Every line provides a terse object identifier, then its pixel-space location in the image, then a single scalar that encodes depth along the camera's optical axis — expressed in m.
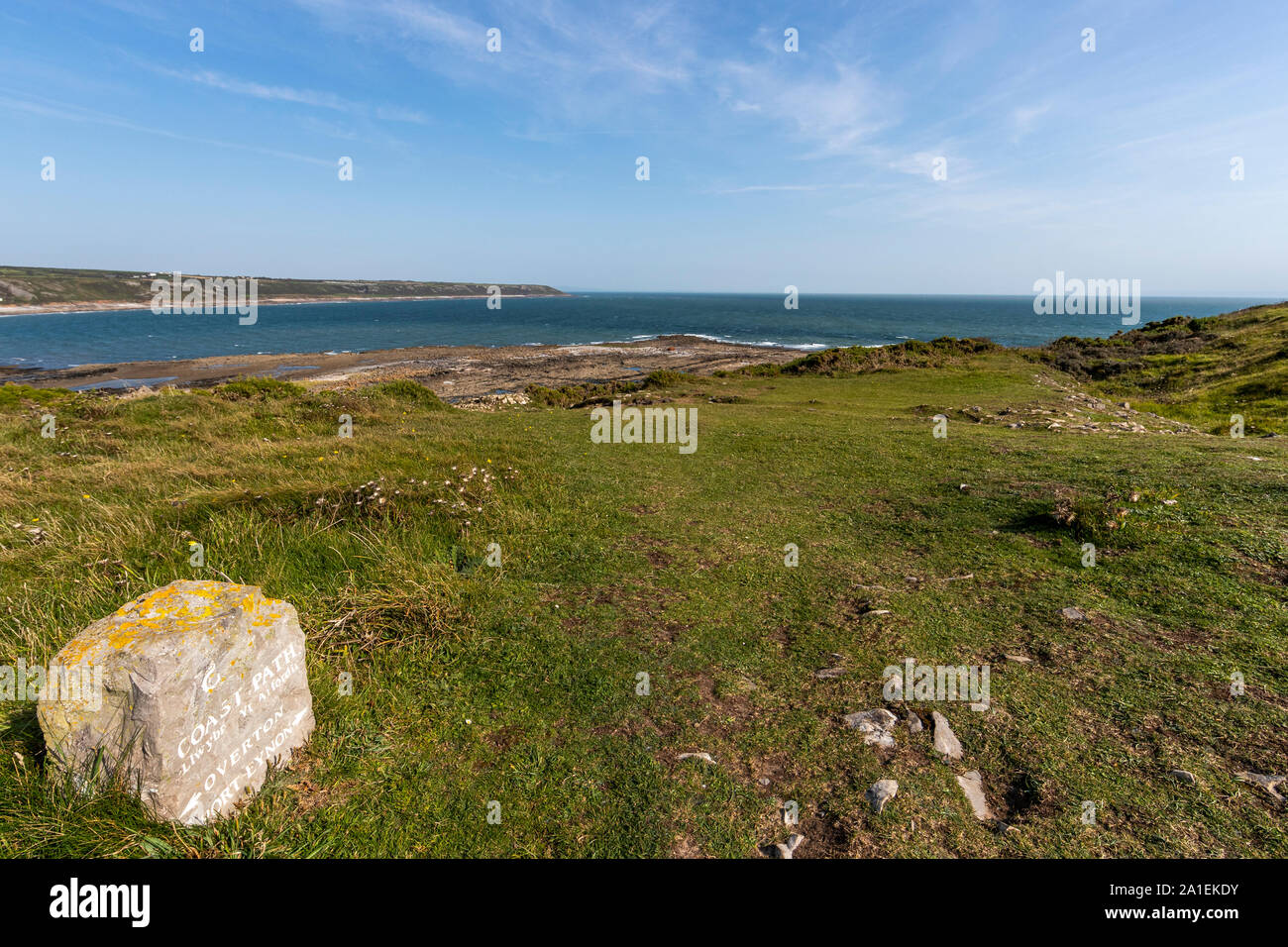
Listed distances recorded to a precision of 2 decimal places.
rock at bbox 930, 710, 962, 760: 4.83
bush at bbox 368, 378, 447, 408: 24.73
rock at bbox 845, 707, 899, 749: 5.03
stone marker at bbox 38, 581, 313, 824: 3.63
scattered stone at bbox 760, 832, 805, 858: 3.95
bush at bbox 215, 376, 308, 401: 25.11
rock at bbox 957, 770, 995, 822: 4.20
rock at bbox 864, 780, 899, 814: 4.31
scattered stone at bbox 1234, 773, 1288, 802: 4.09
